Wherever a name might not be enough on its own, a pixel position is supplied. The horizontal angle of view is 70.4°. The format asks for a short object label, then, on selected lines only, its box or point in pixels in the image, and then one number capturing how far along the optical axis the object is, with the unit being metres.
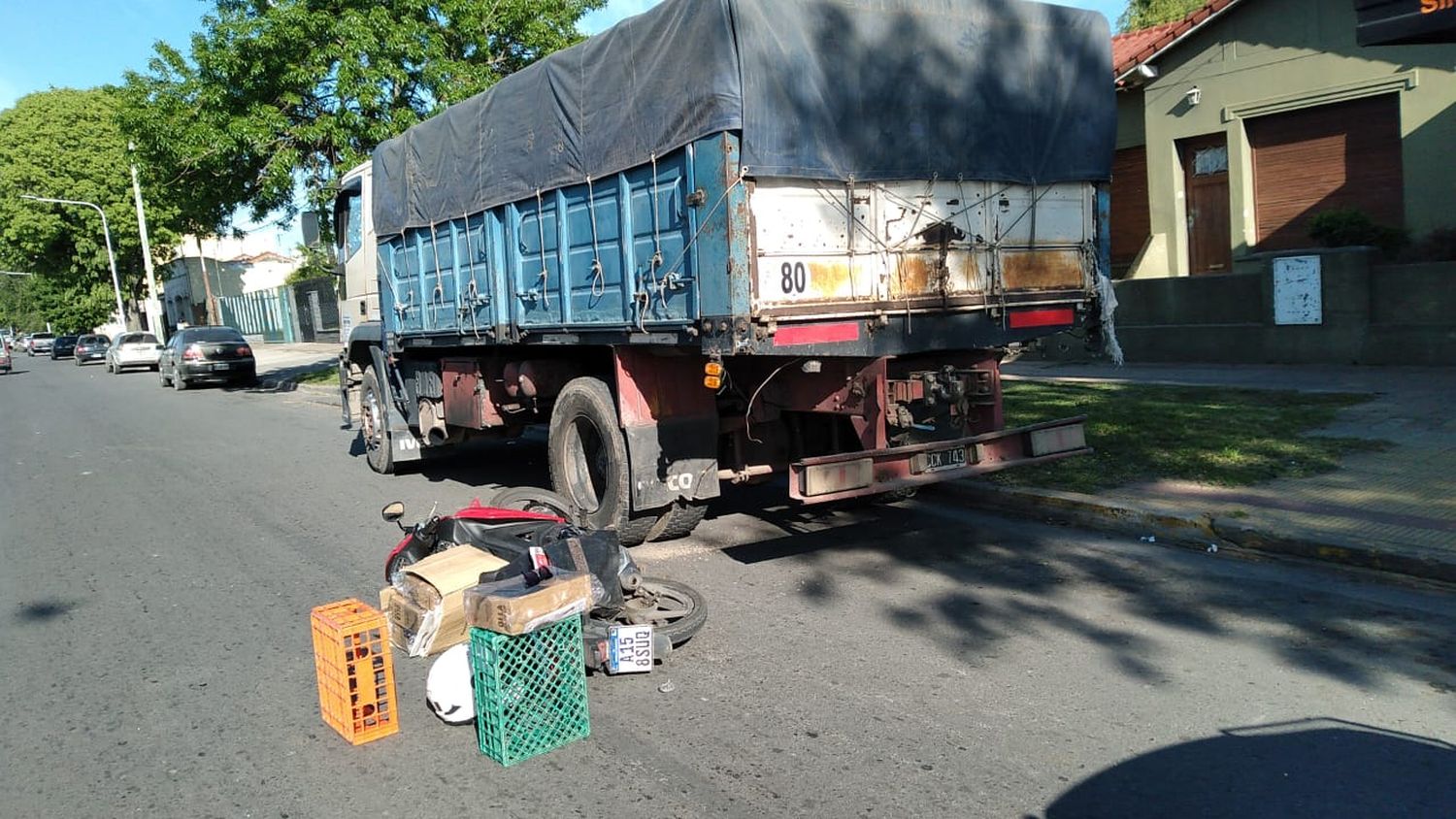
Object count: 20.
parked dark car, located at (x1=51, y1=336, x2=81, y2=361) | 52.72
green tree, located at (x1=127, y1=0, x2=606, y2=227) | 17.33
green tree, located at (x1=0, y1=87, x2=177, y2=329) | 44.22
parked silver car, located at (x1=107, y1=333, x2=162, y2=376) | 35.38
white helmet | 4.27
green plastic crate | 3.88
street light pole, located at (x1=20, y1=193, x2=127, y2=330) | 40.73
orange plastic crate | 4.17
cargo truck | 5.62
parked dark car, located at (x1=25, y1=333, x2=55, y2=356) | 65.19
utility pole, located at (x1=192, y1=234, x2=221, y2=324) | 50.77
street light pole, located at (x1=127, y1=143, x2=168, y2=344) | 34.81
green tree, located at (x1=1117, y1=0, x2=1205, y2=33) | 29.45
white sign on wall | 12.87
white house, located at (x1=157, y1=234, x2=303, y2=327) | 56.78
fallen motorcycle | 4.92
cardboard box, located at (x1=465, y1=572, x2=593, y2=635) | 3.73
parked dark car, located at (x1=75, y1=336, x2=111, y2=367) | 45.53
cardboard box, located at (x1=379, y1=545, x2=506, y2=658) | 4.91
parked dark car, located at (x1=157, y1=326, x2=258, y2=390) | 25.69
